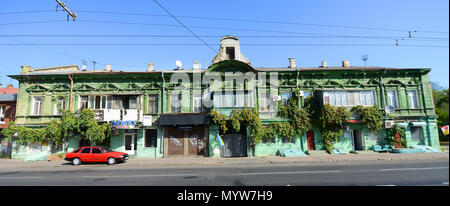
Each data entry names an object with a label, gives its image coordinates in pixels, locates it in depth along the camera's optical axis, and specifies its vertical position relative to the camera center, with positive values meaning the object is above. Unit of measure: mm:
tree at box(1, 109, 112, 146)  17692 -61
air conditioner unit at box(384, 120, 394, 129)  18469 -206
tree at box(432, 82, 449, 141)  18722 +107
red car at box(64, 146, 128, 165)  15539 -1912
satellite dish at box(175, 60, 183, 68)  22156 +6406
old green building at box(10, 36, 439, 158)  18953 +2309
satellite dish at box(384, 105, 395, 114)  18953 +1070
